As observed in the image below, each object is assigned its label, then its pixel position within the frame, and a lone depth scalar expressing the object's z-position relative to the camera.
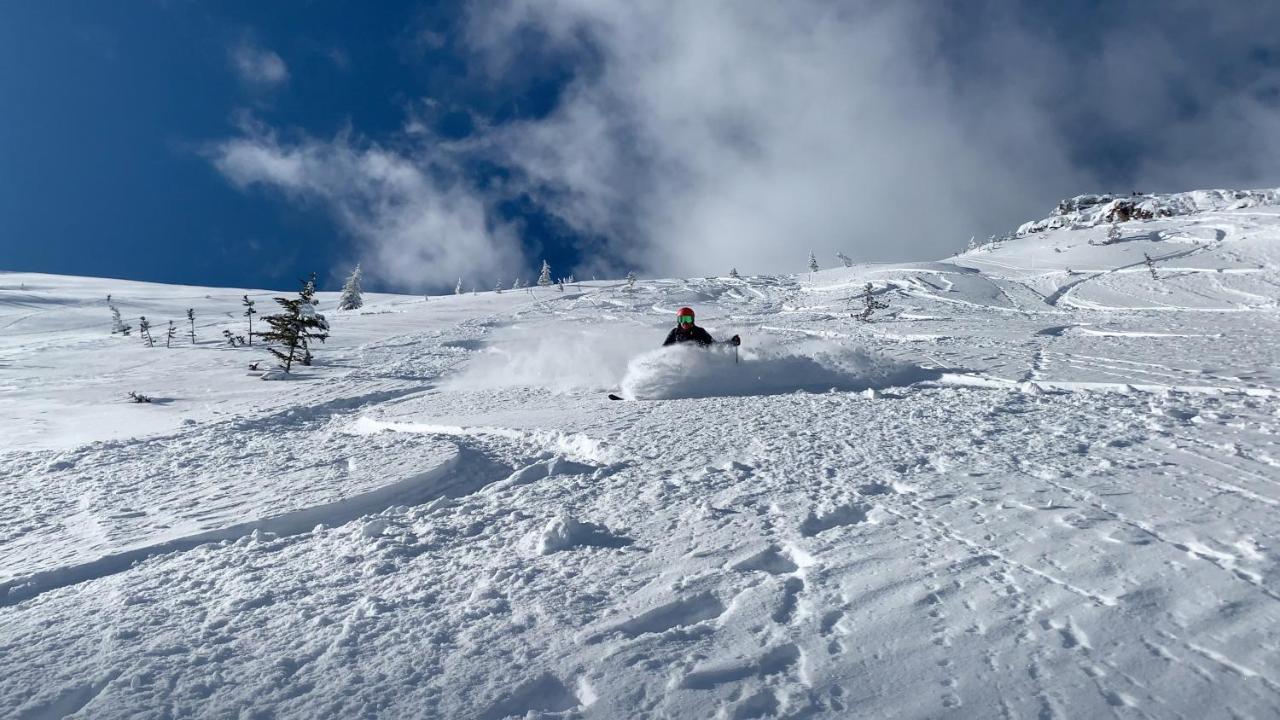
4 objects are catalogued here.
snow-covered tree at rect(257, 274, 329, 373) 23.20
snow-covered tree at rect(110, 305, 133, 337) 45.78
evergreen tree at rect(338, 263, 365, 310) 67.06
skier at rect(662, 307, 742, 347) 13.27
